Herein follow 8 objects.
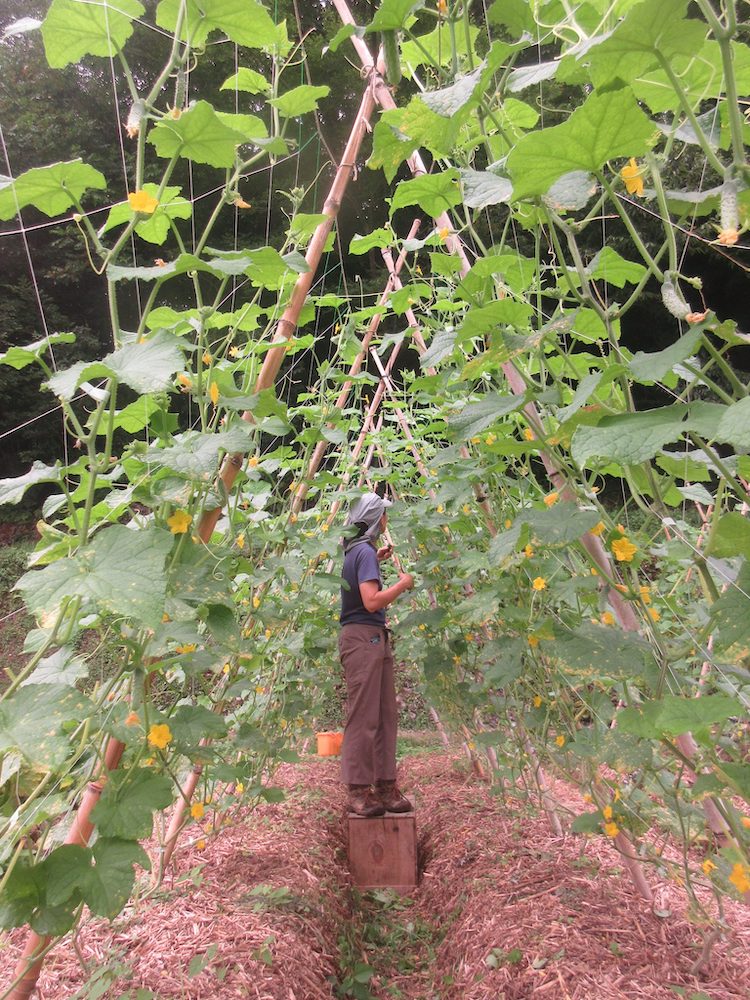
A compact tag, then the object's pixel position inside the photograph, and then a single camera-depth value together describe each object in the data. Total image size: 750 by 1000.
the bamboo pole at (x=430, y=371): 1.89
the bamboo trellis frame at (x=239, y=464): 1.04
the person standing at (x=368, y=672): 2.70
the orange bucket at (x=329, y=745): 4.06
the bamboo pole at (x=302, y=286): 1.28
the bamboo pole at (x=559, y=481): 1.17
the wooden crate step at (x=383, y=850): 2.65
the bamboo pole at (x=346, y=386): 2.36
